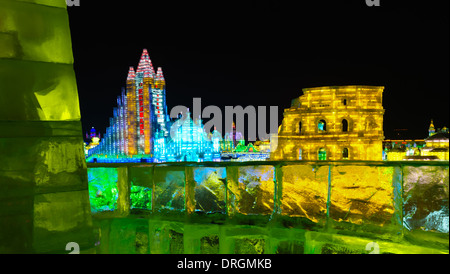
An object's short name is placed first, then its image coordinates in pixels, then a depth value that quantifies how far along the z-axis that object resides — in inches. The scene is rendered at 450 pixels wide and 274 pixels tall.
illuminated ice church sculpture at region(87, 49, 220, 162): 3324.3
